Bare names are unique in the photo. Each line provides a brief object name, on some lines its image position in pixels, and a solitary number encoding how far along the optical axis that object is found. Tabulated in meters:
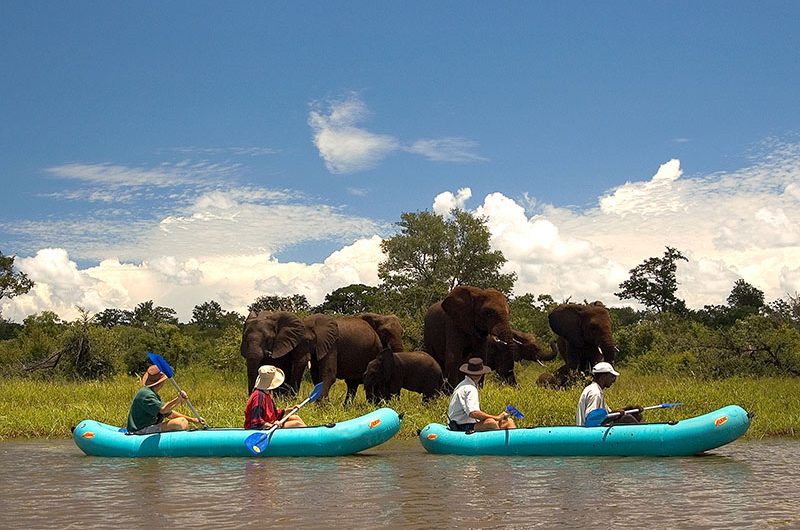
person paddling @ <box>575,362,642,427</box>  11.52
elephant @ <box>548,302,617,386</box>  20.12
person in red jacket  11.86
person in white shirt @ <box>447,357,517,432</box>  12.12
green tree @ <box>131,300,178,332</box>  50.76
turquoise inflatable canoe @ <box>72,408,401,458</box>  11.66
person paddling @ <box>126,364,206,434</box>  12.23
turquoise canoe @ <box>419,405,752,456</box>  11.11
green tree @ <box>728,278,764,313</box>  50.43
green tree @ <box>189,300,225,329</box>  55.73
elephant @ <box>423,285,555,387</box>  18.86
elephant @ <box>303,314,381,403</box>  18.20
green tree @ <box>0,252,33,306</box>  33.91
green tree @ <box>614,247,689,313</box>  50.50
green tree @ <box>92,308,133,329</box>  51.41
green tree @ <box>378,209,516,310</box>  44.62
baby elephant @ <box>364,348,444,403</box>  16.36
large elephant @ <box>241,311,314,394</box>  17.50
